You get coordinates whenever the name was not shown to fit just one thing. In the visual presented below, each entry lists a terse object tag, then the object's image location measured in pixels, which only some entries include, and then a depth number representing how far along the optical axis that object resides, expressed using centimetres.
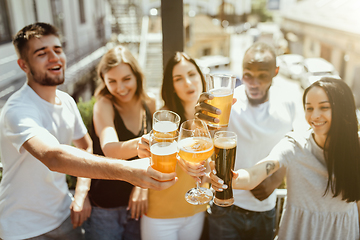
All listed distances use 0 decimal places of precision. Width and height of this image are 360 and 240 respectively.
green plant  446
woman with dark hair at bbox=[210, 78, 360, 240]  187
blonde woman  233
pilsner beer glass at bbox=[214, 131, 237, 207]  157
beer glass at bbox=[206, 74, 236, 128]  170
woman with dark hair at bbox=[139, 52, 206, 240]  216
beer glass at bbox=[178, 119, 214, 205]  149
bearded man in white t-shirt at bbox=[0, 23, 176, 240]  168
